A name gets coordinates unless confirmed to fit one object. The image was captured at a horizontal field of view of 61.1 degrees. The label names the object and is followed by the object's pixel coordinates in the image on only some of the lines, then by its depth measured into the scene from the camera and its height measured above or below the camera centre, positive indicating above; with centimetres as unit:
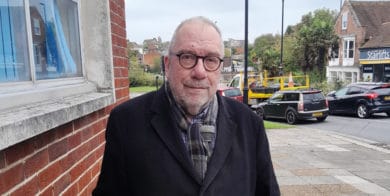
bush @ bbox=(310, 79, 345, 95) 2459 -163
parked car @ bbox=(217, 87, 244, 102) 1749 -144
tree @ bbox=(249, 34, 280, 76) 3825 +57
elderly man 159 -37
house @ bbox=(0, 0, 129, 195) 153 -14
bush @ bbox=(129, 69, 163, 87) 2992 -110
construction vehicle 2050 -134
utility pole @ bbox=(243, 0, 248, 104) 1042 -9
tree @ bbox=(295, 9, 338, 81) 3128 +201
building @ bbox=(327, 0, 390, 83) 2684 +179
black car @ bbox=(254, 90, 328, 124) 1397 -175
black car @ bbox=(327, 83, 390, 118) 1451 -165
